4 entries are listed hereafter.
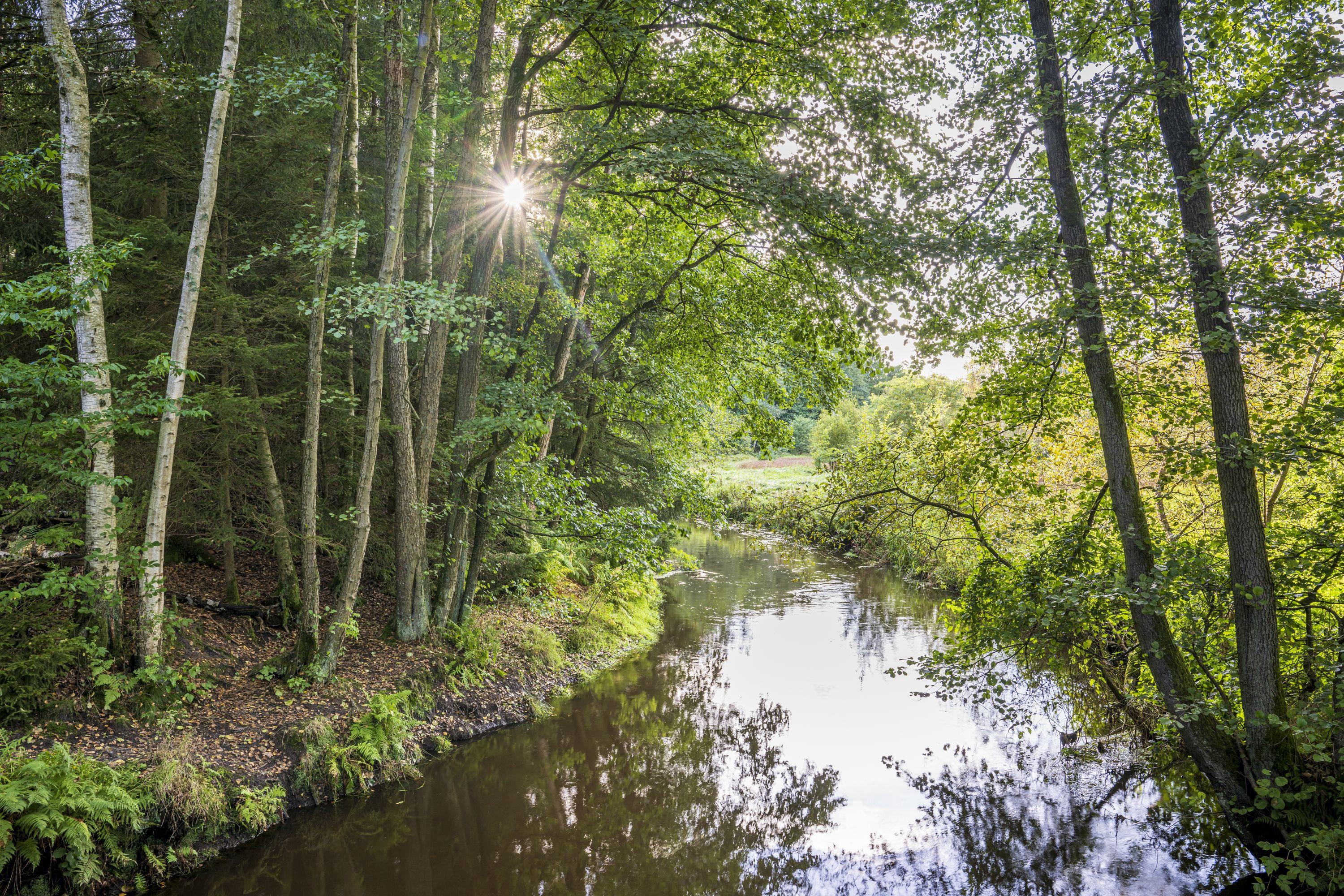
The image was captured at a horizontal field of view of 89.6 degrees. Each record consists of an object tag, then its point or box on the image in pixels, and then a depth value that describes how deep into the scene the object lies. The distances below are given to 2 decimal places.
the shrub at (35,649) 5.74
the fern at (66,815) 4.77
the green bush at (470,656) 9.35
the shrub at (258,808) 6.23
